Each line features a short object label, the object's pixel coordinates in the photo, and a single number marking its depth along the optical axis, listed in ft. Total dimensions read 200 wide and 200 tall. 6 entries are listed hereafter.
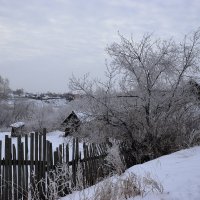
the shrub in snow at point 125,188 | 10.18
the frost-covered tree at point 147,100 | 28.47
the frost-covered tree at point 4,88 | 166.76
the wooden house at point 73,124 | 30.86
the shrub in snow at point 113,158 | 21.46
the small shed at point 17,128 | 86.74
